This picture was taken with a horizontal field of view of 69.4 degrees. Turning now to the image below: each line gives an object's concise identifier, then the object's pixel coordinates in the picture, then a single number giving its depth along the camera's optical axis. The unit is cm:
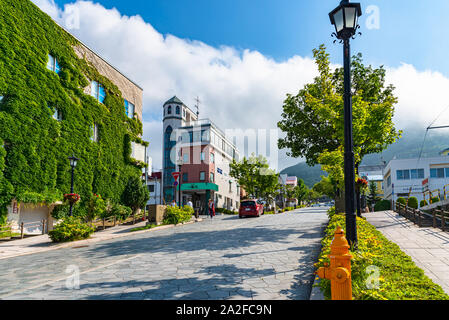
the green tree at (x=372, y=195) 7175
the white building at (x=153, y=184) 5903
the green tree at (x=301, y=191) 10628
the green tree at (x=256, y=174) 4906
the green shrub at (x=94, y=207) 2284
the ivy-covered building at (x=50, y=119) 1758
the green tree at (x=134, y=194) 2720
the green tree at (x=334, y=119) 1270
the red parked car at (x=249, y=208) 2906
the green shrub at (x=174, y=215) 2209
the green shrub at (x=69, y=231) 1416
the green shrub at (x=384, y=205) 4250
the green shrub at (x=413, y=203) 3127
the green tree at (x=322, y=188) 8541
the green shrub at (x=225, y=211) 4743
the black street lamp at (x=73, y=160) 1655
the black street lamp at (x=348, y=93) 643
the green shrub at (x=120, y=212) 2465
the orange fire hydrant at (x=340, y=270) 406
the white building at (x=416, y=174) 4919
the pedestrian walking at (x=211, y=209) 2929
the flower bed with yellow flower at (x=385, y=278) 414
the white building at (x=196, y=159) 4819
